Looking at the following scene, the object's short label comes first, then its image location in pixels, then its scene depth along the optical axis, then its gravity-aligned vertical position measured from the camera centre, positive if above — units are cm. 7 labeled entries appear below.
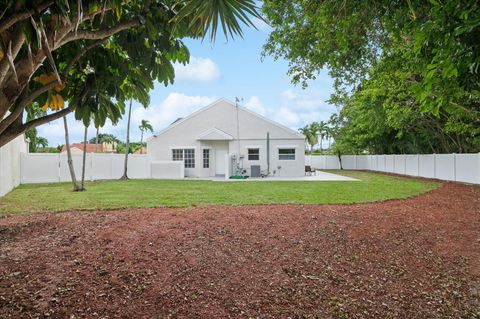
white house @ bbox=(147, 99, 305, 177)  2386 +102
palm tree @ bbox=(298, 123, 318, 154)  5829 +406
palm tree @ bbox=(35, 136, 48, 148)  4458 +243
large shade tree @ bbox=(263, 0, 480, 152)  313 +218
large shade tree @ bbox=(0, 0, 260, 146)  224 +96
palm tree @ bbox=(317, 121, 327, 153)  5996 +505
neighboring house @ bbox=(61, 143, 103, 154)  5309 +215
